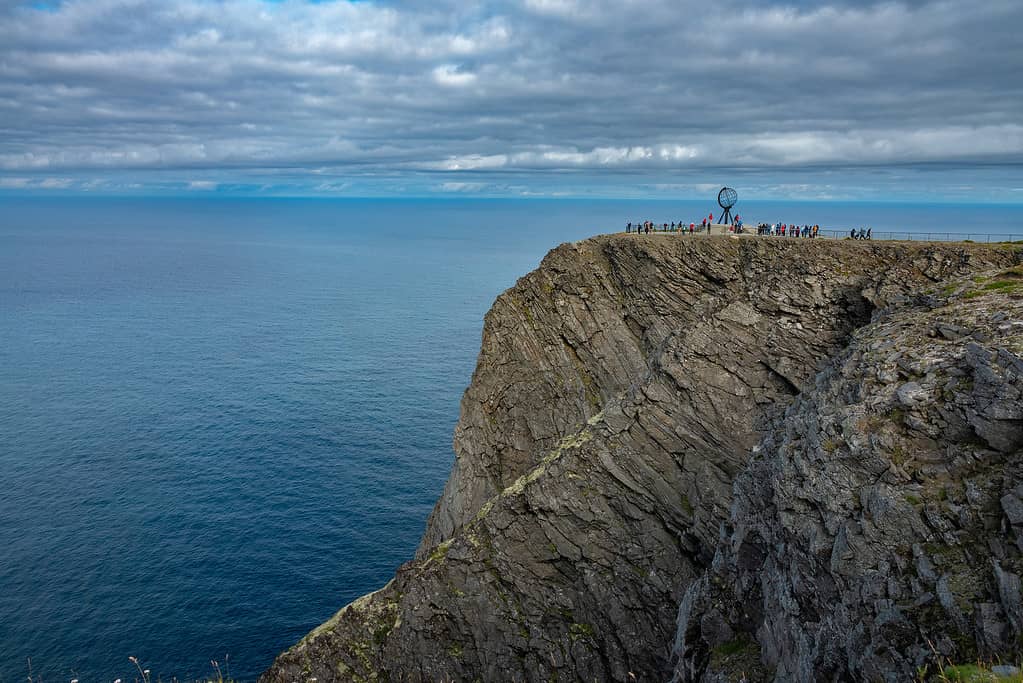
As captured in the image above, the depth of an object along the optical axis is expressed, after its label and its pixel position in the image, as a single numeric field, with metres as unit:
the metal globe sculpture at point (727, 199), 54.00
